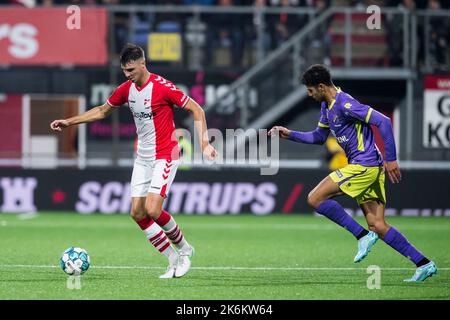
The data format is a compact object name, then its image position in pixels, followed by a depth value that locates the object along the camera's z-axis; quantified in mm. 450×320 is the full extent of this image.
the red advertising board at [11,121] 24203
